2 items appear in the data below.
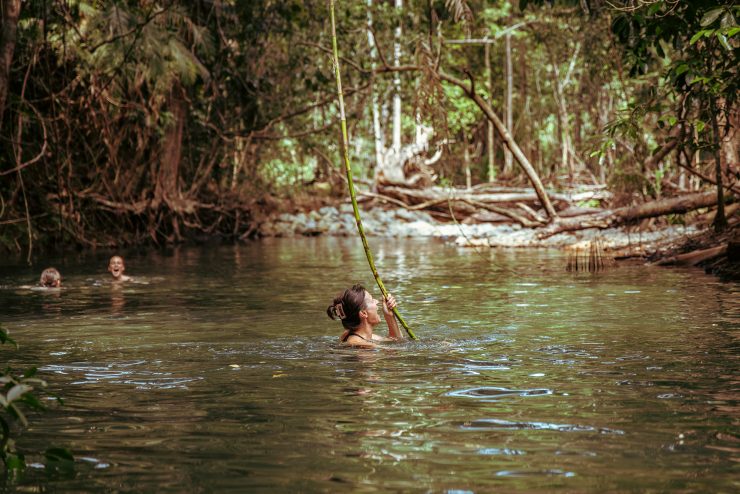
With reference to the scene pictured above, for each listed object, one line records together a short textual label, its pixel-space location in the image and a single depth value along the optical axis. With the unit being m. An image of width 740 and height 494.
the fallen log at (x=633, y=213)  21.30
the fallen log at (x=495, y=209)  25.56
